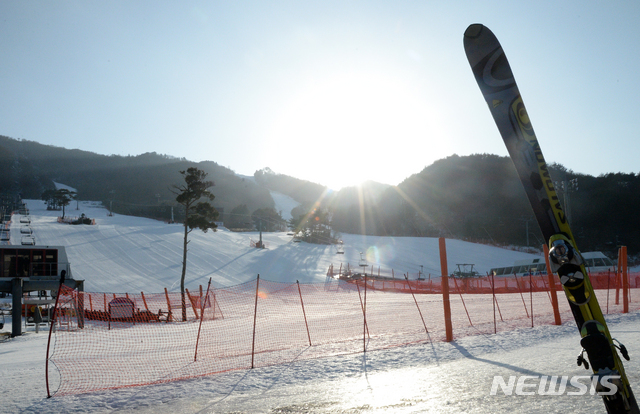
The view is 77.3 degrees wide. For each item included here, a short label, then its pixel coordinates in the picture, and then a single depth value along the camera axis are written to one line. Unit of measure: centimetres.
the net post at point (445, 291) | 826
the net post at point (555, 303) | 941
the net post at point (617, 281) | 1301
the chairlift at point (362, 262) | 4179
